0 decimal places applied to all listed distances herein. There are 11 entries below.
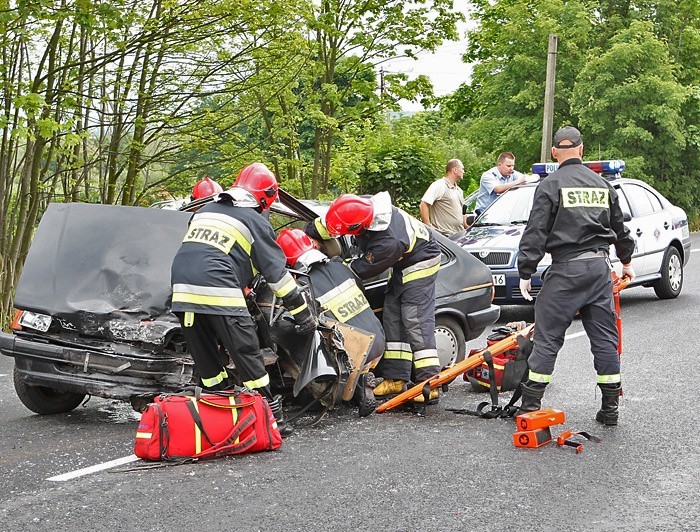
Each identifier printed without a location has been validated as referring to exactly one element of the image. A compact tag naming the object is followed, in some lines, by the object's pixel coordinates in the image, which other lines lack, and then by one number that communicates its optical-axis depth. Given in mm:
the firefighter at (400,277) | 6969
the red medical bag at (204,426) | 5645
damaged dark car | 6254
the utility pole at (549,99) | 24303
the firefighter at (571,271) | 6359
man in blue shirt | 12784
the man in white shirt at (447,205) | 12055
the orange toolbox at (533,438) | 5848
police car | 11102
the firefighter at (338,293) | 6836
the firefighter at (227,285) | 6020
